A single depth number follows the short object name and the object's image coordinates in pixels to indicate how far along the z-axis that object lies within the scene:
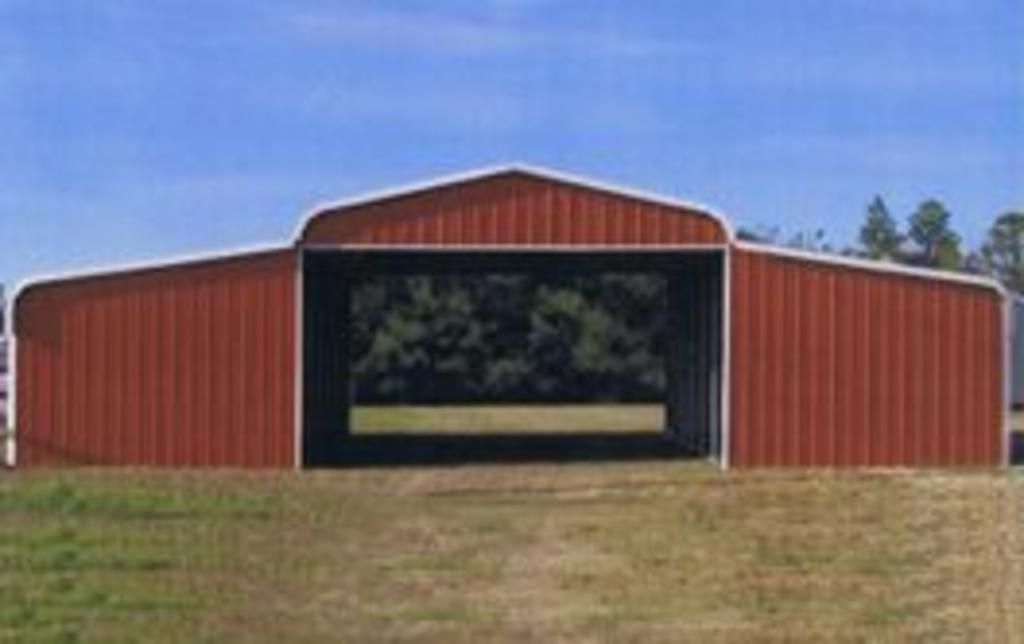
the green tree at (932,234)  101.62
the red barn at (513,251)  31.55
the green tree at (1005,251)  100.31
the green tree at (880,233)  107.62
